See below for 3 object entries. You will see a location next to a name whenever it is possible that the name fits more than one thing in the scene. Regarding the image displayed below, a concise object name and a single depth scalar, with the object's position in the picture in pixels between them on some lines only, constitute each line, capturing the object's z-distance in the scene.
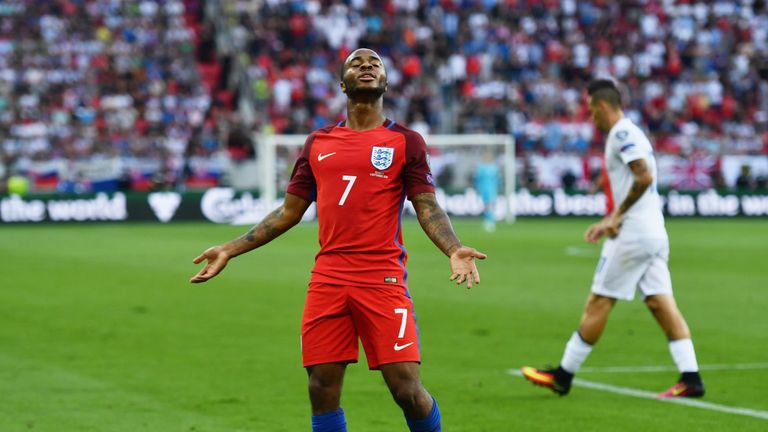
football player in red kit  11.93
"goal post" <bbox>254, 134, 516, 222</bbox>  69.25
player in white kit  18.73
